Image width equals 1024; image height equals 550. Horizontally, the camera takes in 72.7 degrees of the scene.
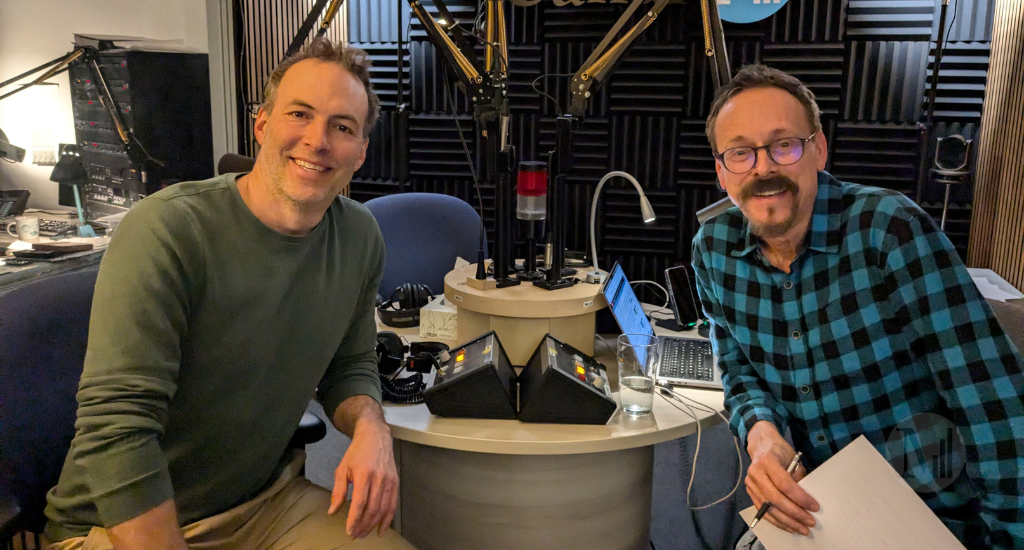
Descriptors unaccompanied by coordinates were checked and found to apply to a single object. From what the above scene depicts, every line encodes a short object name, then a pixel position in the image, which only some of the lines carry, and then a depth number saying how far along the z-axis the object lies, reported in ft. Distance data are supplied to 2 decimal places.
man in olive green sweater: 4.34
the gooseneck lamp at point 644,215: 7.05
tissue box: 7.52
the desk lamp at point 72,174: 8.59
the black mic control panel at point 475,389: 5.73
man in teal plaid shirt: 4.52
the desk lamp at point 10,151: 7.75
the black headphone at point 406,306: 8.18
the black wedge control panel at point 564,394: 5.64
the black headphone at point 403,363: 6.28
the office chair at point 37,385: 4.62
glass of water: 5.99
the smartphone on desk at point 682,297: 8.29
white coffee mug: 7.88
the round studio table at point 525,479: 5.67
